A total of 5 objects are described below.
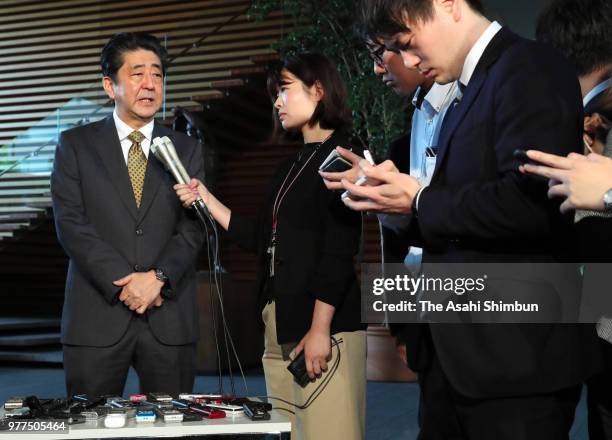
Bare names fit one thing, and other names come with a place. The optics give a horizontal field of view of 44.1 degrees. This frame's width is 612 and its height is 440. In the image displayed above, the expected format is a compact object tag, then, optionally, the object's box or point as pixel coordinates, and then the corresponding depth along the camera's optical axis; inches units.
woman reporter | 88.6
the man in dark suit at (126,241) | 94.7
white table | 64.8
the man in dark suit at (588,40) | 72.7
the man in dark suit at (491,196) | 49.7
